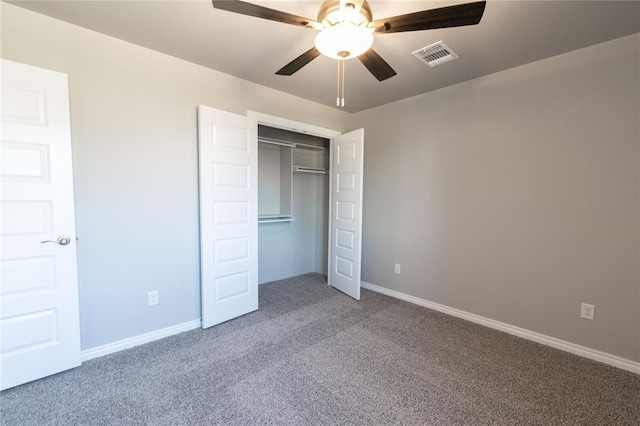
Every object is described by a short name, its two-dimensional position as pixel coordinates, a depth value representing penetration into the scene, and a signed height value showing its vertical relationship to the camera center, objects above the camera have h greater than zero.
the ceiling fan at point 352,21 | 1.32 +0.89
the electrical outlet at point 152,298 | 2.46 -0.92
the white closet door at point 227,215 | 2.64 -0.20
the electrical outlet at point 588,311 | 2.26 -0.92
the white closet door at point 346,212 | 3.42 -0.21
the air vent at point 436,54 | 2.22 +1.20
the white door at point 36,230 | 1.80 -0.25
